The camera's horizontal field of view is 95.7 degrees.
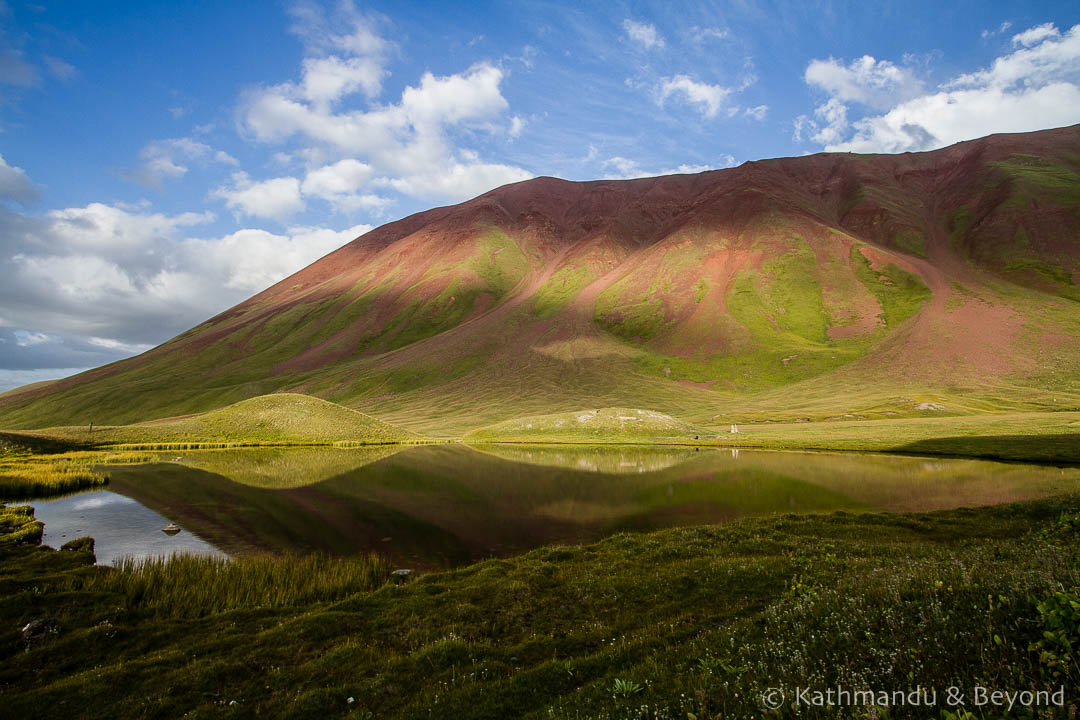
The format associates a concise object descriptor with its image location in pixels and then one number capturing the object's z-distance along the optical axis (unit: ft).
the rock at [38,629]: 48.29
